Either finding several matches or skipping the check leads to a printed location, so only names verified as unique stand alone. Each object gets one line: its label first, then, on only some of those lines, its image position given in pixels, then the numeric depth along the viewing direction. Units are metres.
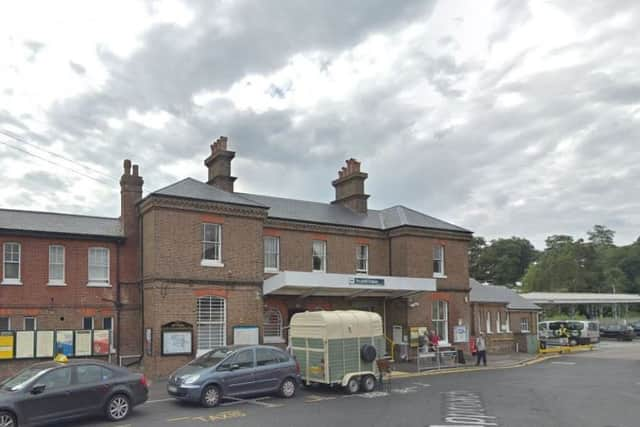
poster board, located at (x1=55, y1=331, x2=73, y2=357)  21.48
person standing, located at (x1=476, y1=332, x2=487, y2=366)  28.80
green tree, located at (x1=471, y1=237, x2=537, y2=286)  103.62
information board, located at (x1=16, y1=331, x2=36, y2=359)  20.75
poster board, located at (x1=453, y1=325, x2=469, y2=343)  31.28
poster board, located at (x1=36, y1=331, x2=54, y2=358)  21.08
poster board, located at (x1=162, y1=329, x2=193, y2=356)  21.95
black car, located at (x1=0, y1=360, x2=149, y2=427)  12.67
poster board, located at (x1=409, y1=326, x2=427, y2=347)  29.19
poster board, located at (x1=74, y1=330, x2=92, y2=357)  21.94
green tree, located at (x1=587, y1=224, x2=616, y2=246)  137.62
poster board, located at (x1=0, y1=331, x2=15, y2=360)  20.50
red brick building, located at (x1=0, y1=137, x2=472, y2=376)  22.48
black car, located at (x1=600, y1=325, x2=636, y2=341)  53.25
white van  44.88
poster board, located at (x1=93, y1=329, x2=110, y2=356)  22.38
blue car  15.99
